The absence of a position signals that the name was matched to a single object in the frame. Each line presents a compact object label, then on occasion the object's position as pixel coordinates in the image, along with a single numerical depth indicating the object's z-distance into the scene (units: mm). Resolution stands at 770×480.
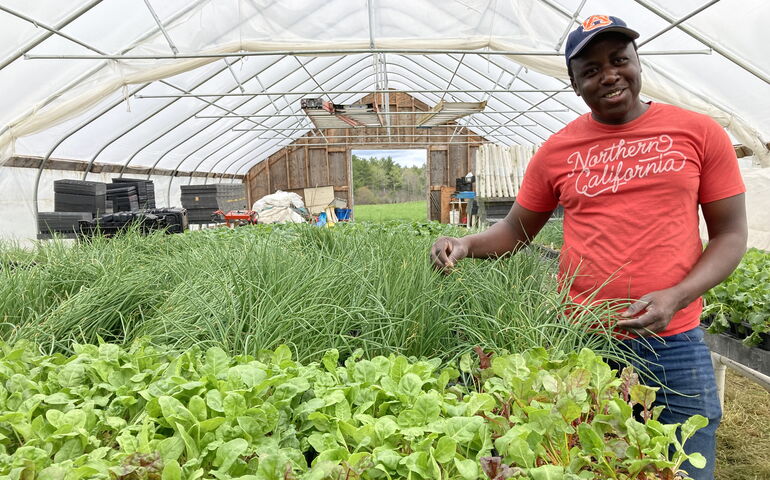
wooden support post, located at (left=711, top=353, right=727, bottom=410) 2580
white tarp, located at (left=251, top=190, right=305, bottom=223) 14630
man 1264
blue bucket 15141
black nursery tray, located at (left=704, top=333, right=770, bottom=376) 2303
